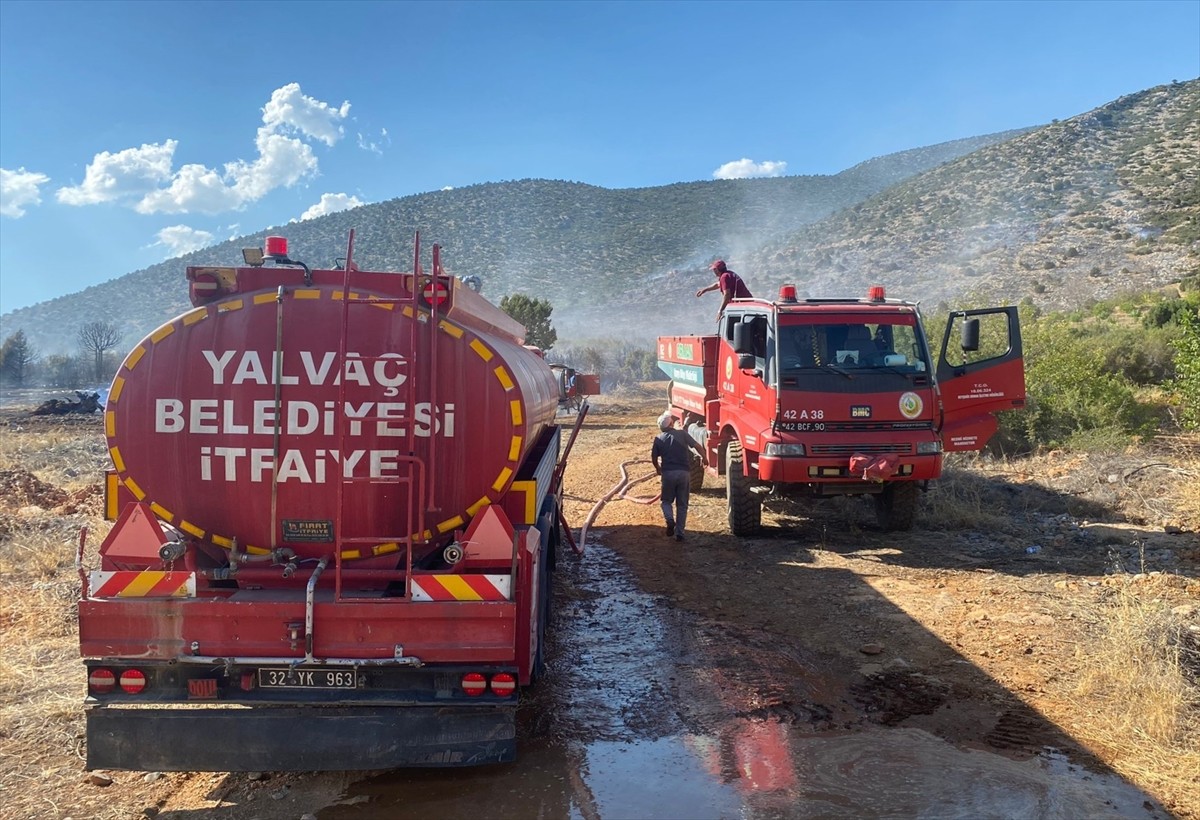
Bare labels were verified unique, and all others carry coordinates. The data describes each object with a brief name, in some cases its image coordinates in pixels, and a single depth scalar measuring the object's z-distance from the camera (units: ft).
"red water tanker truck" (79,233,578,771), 13.20
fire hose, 35.98
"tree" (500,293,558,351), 93.71
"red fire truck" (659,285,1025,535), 30.01
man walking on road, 32.12
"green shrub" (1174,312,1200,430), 37.81
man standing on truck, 39.29
